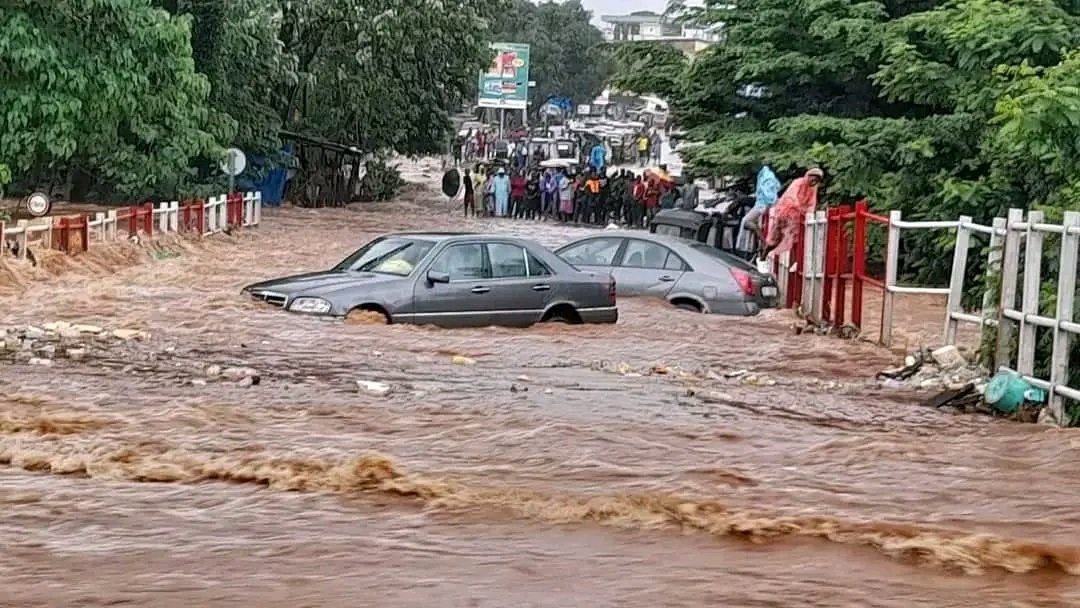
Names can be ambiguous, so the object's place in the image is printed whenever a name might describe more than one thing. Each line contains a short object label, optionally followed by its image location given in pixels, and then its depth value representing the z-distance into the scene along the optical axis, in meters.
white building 117.53
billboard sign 64.31
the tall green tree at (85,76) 28.45
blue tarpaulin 42.78
